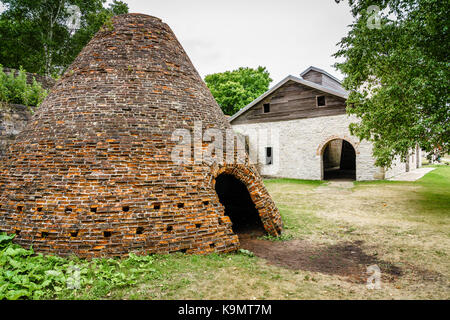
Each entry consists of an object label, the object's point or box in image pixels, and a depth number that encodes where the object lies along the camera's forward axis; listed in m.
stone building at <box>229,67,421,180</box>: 14.47
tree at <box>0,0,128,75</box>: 15.83
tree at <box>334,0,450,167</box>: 6.90
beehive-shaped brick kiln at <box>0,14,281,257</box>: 4.10
